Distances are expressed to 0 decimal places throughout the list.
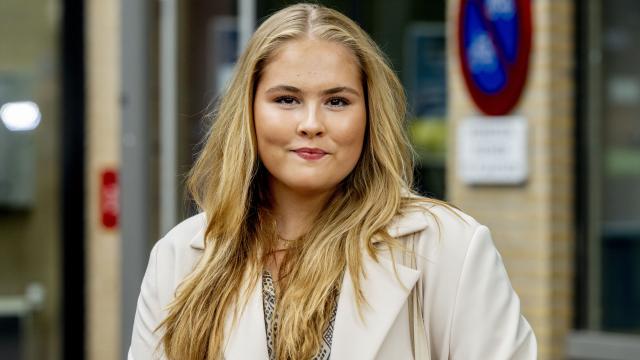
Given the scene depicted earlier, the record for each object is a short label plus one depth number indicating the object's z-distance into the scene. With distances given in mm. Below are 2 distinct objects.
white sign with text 9296
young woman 3882
